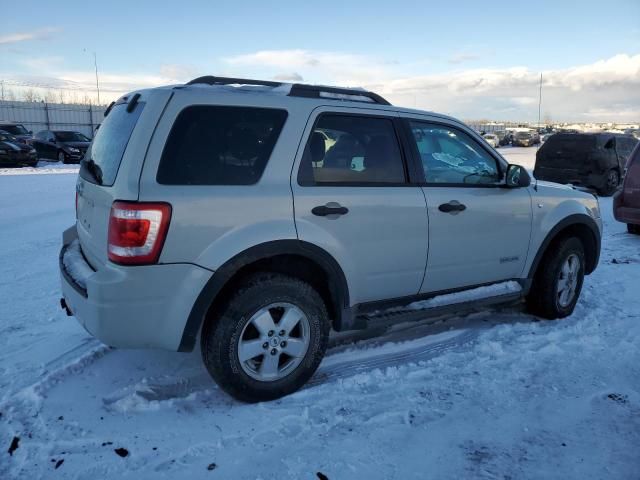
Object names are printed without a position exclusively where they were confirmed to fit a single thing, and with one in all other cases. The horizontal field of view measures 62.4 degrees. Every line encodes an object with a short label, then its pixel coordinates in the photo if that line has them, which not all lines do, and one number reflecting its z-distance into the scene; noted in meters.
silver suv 2.91
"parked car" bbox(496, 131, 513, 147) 50.22
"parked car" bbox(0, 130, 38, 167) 19.81
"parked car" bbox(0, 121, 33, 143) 23.79
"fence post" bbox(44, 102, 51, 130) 39.56
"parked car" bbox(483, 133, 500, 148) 44.29
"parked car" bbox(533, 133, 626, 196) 13.11
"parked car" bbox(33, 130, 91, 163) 22.92
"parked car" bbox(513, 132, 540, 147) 46.47
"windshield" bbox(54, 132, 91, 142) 23.66
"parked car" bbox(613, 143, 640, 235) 8.39
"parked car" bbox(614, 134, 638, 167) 13.73
